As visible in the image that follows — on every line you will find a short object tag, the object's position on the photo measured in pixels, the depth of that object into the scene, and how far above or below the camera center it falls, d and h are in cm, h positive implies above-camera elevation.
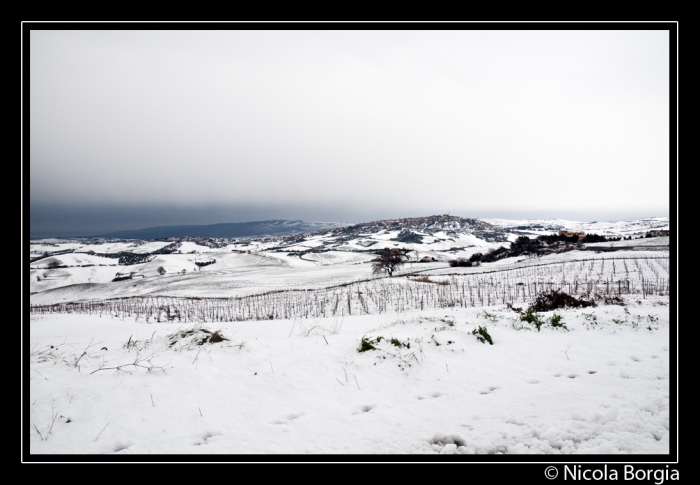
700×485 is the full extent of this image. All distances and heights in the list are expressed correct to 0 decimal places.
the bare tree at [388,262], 4616 -325
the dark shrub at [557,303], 1155 -271
